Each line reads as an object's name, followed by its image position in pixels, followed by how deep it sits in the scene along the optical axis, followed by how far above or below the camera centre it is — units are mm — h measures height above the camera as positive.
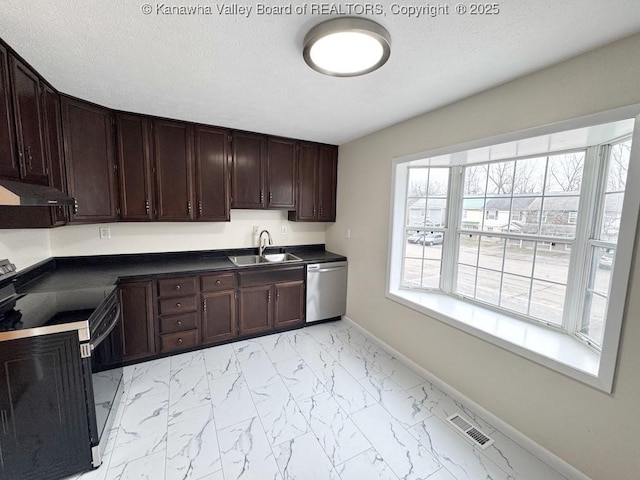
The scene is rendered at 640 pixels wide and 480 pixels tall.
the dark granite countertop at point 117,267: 2076 -566
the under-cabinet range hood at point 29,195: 1285 +68
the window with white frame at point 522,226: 1778 -74
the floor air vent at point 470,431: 1793 -1467
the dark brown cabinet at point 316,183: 3512 +394
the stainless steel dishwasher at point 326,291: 3387 -976
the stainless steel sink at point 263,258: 3409 -589
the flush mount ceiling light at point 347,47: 1270 +844
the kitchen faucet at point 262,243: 3503 -396
